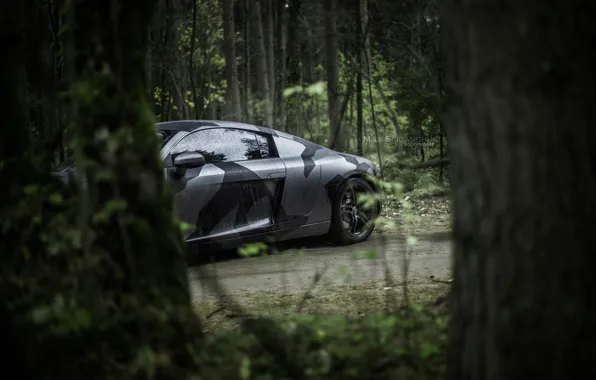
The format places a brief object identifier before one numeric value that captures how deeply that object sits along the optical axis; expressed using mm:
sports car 7832
